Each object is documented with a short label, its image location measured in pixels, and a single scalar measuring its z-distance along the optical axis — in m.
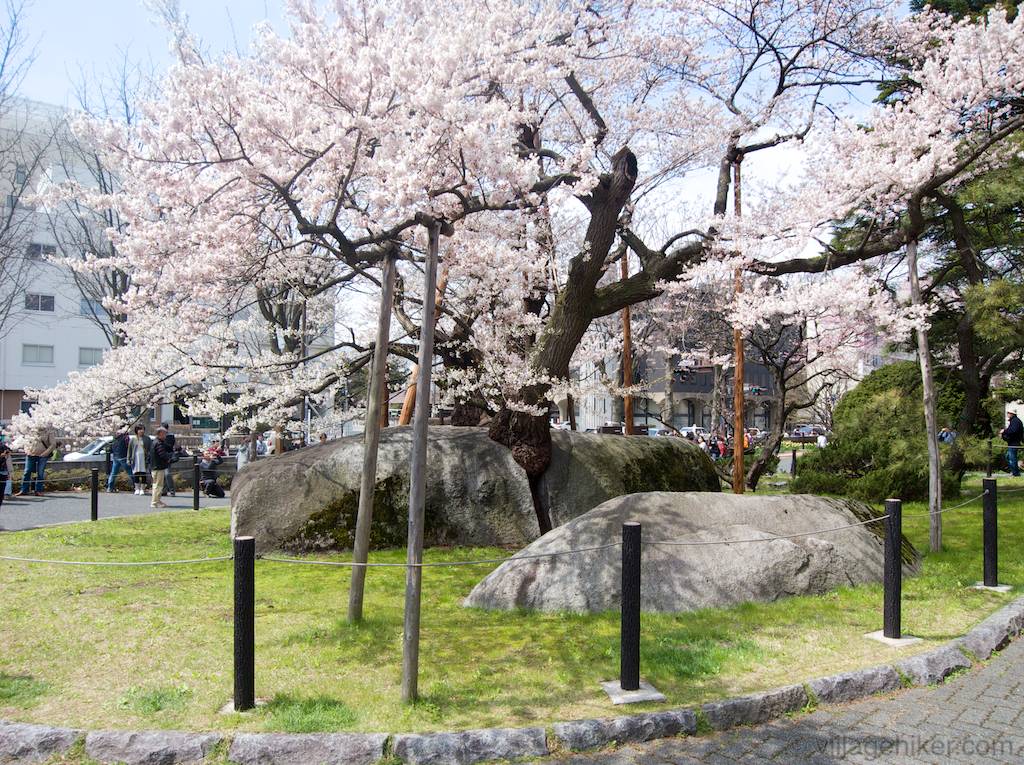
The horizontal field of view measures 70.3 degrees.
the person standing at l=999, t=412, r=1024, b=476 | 18.83
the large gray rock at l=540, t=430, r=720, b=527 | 10.50
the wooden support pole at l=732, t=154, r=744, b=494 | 14.20
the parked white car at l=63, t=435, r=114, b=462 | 23.59
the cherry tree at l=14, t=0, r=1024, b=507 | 7.13
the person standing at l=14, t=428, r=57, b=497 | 17.27
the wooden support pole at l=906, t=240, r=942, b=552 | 9.04
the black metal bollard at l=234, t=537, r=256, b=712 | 4.36
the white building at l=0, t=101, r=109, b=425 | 39.34
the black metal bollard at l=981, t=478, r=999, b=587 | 7.35
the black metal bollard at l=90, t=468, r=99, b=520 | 13.06
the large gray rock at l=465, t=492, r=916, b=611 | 6.61
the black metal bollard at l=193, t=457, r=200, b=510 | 15.28
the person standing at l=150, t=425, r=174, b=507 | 15.99
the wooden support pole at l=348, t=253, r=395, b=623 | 6.12
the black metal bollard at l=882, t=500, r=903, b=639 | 5.80
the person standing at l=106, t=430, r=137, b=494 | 19.16
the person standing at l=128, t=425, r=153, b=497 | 19.06
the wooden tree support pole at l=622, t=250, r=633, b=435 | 15.62
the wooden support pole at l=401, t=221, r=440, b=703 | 4.57
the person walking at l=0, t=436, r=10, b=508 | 15.90
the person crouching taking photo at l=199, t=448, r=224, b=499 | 18.98
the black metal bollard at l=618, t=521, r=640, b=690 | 4.68
